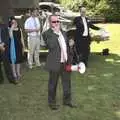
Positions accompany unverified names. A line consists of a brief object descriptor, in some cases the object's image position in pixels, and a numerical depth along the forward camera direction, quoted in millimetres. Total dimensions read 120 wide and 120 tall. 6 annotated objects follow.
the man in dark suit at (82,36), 8911
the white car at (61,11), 10872
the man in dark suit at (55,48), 5679
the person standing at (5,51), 7295
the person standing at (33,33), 9008
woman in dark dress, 7511
